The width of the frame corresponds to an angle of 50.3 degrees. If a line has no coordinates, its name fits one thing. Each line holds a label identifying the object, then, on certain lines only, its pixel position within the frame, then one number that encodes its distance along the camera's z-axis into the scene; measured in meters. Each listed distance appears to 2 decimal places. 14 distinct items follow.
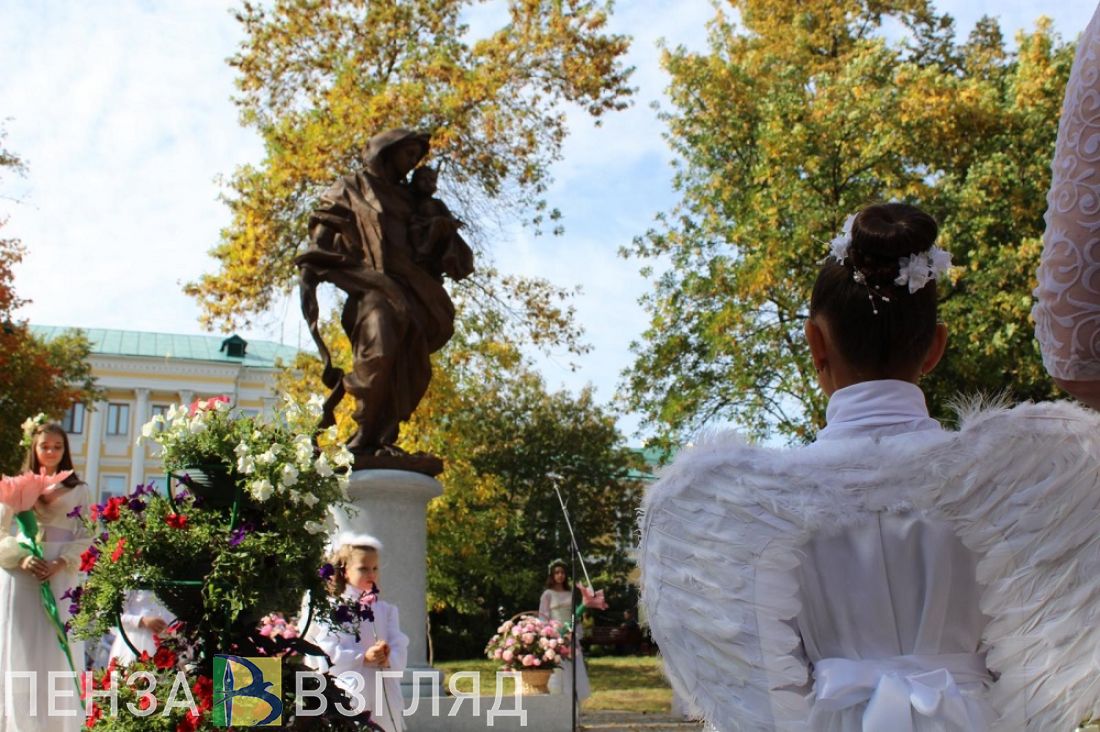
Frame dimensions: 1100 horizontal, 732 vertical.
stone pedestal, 8.50
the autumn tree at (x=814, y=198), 14.55
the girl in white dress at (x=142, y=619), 7.86
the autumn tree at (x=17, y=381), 21.47
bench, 27.59
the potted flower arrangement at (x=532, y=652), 10.05
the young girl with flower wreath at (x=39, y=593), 6.65
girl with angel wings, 1.79
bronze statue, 8.96
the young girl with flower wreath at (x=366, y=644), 5.95
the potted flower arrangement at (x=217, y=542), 4.30
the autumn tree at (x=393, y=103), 17.27
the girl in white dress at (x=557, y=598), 14.75
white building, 52.50
